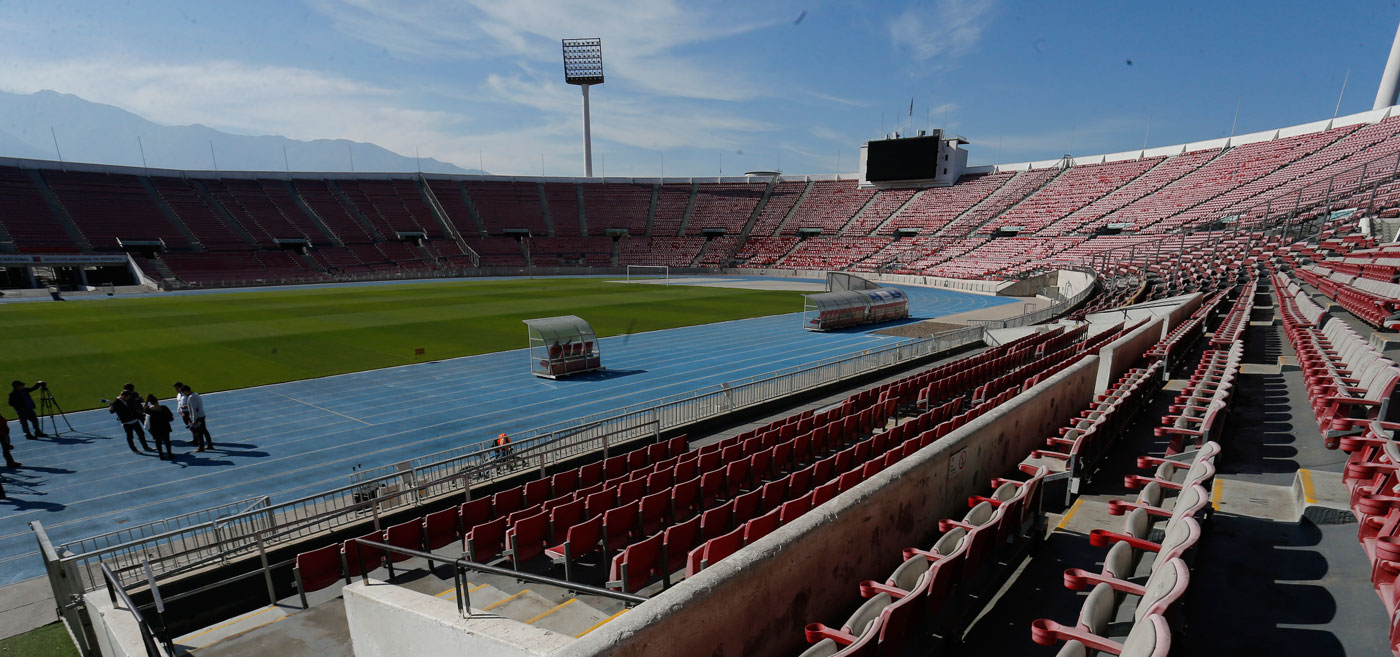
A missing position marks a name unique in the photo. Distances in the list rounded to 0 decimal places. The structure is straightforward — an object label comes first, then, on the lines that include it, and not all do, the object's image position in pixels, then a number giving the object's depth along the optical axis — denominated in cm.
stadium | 427
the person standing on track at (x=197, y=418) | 1350
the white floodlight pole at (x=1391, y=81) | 5588
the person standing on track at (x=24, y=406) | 1409
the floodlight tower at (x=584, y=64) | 8925
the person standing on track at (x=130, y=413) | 1348
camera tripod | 1549
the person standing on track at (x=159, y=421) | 1315
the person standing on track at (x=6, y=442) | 1236
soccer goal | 6496
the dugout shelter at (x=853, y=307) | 2978
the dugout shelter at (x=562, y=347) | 2048
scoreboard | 7206
